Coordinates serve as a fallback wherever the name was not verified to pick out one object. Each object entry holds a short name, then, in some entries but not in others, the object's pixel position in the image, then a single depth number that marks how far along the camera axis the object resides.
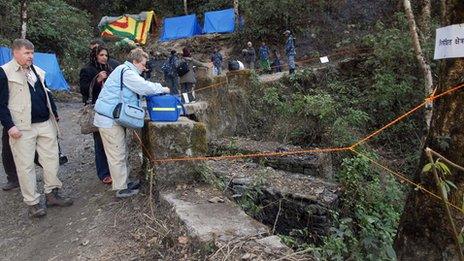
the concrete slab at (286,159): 6.93
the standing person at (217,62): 17.63
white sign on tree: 3.01
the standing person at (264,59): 17.55
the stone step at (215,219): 3.16
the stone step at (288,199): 5.17
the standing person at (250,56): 18.16
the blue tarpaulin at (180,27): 24.36
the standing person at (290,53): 14.52
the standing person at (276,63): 17.87
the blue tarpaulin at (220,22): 22.66
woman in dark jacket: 4.90
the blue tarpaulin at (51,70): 15.75
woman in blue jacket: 4.10
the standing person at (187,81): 11.15
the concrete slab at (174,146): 4.16
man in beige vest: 4.10
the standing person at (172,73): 11.99
